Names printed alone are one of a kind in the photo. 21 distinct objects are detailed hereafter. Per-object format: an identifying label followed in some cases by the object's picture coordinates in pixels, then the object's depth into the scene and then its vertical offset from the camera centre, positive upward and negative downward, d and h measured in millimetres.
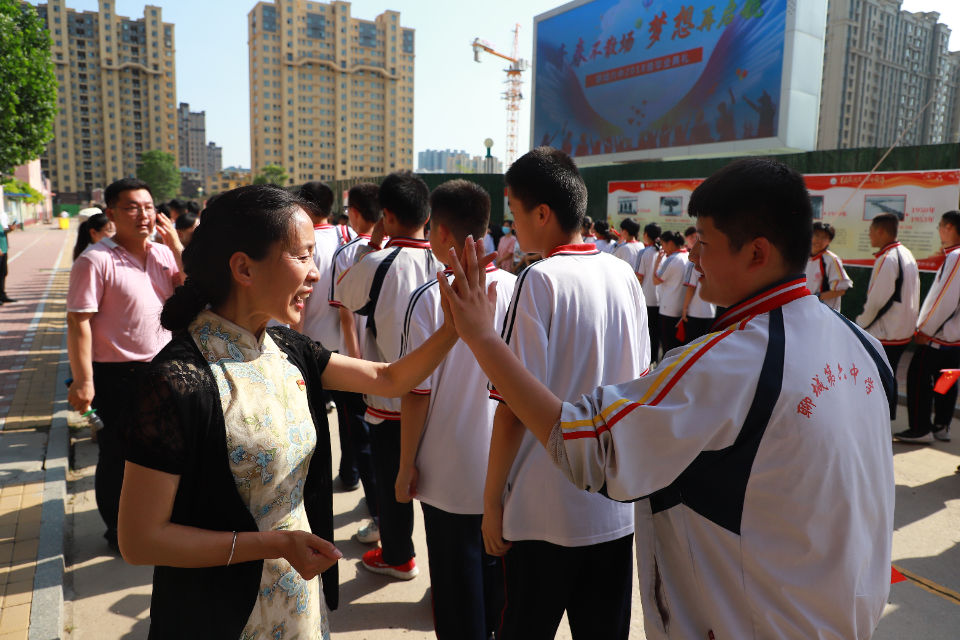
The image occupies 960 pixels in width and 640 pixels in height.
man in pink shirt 3502 -509
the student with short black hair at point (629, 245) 9406 -84
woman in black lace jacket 1354 -507
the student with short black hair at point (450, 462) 2340 -882
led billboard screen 15438 +4755
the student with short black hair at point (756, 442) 1147 -376
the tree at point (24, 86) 13617 +3064
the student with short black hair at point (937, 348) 5309 -859
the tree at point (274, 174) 83475 +7300
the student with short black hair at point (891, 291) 5609 -388
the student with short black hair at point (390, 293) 3039 -304
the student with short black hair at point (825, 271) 6457 -274
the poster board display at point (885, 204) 8539 +625
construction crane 72188 +18617
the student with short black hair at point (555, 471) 1856 -693
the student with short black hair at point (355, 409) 3789 -1138
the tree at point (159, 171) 87312 +7383
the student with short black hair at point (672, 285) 7906 -560
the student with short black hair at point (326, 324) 4508 -681
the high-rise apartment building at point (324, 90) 98000 +22261
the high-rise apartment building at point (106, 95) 95688 +20096
